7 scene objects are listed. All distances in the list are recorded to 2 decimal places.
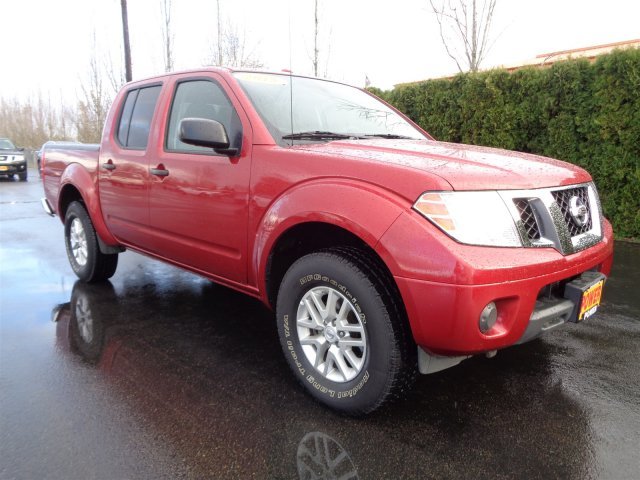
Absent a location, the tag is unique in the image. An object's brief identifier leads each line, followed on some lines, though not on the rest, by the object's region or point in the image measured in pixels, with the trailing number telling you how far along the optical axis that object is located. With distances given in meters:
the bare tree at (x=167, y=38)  15.97
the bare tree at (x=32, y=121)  36.22
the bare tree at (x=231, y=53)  15.53
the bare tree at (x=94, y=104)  21.55
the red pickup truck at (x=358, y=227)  2.02
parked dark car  17.61
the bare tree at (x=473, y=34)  10.59
